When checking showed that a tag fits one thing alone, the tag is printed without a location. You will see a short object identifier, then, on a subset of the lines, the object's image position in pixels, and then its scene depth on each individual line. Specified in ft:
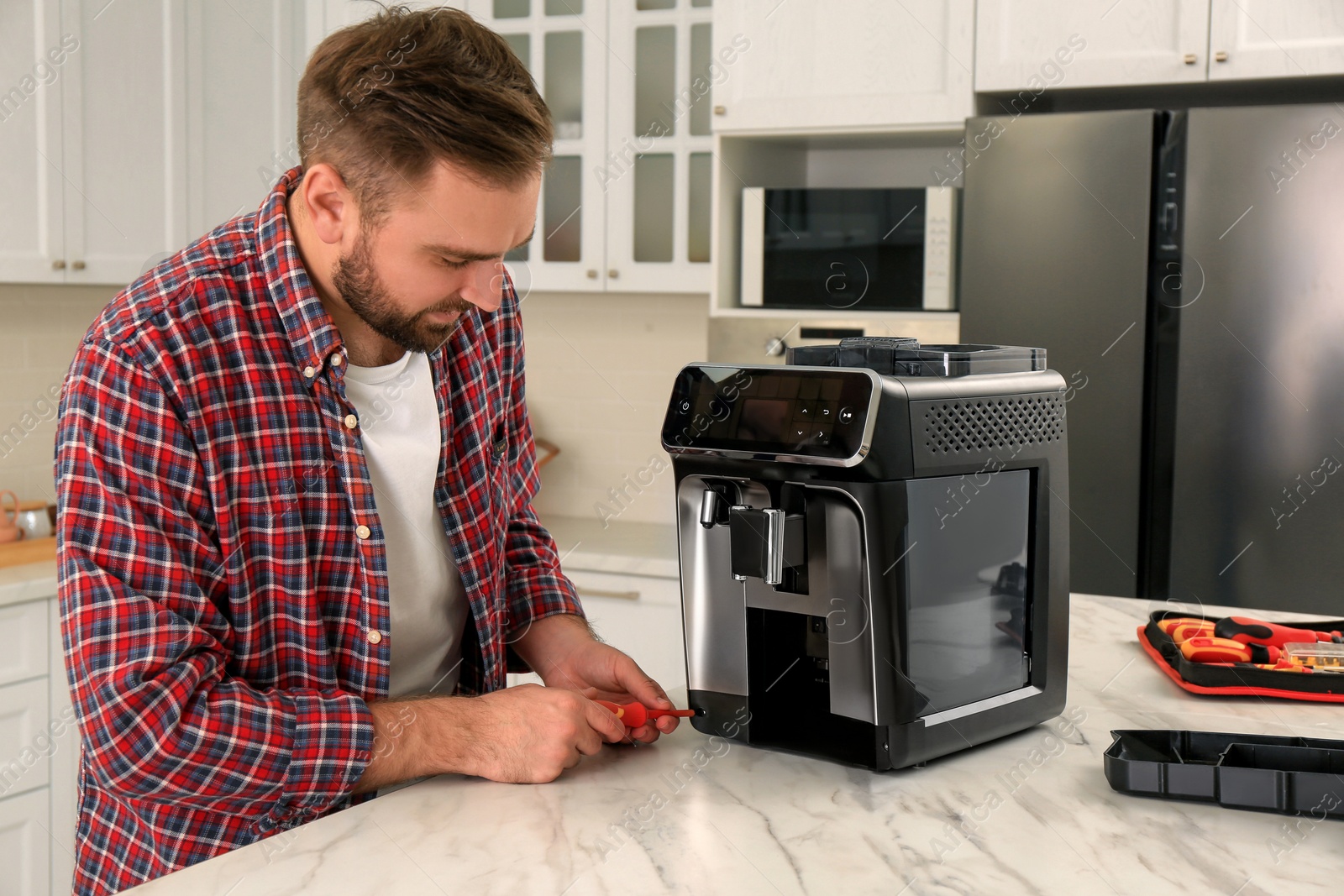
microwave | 8.81
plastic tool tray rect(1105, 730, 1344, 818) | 3.26
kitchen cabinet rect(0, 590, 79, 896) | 8.01
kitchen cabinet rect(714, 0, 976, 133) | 8.75
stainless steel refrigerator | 7.64
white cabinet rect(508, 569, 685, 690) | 9.52
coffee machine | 3.51
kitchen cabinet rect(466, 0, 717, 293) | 10.04
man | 3.26
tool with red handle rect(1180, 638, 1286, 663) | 4.41
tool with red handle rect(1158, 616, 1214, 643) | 4.63
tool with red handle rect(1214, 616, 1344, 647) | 4.57
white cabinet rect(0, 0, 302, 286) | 8.47
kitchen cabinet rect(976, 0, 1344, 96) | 7.75
